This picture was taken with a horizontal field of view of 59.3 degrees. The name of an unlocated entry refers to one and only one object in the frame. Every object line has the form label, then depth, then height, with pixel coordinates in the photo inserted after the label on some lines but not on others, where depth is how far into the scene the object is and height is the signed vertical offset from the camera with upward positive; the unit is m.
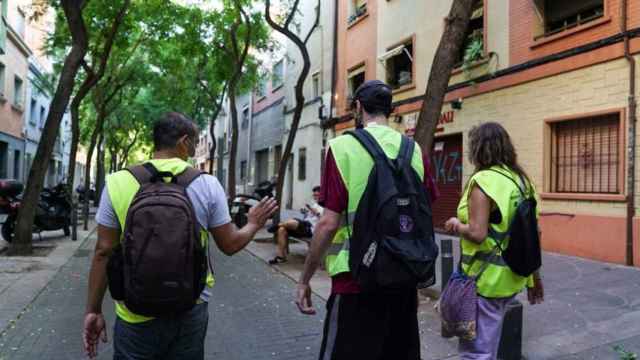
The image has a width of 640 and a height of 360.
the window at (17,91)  24.20 +4.17
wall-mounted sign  12.95 +1.94
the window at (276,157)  26.36 +1.80
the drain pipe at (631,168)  8.26 +0.58
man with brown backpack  2.18 -0.23
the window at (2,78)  21.58 +4.11
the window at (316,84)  21.66 +4.38
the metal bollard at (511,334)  4.30 -1.01
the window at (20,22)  23.91 +7.10
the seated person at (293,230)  8.85 -0.55
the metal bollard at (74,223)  12.39 -0.78
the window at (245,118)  33.54 +4.61
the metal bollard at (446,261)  5.30 -0.57
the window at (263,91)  29.26 +5.48
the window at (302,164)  22.34 +1.28
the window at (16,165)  24.08 +0.91
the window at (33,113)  27.95 +3.71
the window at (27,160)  26.48 +1.22
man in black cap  2.37 -0.40
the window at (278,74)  26.84 +5.84
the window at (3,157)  22.34 +1.11
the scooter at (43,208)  10.95 -0.46
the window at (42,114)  30.80 +4.02
